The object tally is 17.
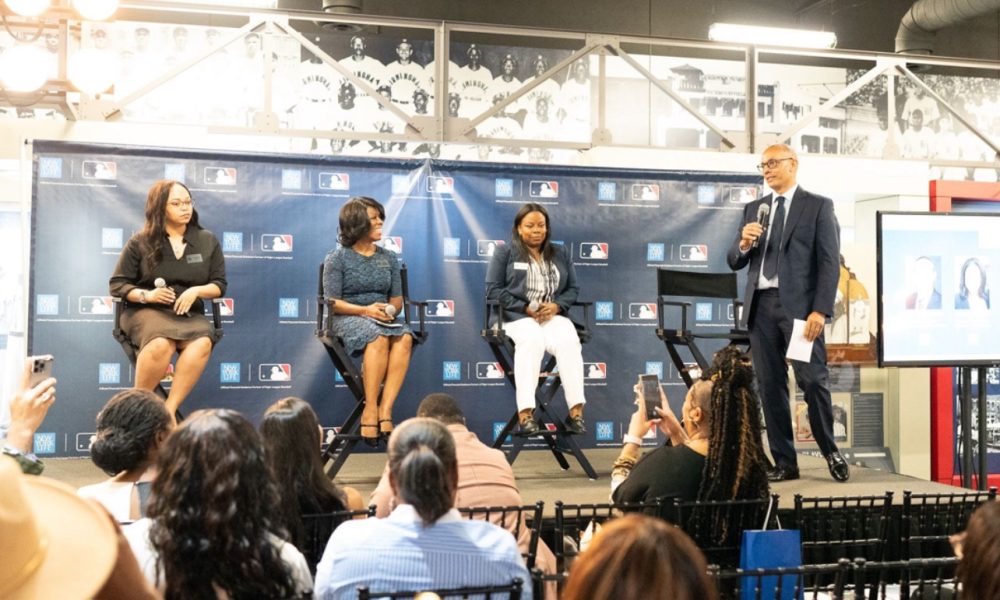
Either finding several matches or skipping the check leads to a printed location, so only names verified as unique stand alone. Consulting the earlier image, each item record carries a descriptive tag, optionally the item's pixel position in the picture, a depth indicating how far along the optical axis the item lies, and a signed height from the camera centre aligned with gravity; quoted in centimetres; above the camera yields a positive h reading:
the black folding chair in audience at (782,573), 196 -48
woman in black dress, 499 +14
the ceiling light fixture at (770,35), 980 +271
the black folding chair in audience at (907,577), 200 -54
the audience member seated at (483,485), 307 -49
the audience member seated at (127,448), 264 -33
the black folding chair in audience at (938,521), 316 -62
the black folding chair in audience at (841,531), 291 -75
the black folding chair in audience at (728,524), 309 -61
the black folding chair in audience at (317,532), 285 -58
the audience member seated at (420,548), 217 -48
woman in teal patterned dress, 516 +7
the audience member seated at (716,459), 323 -43
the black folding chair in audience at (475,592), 187 -51
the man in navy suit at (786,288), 507 +16
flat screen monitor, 531 +17
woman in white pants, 533 +9
